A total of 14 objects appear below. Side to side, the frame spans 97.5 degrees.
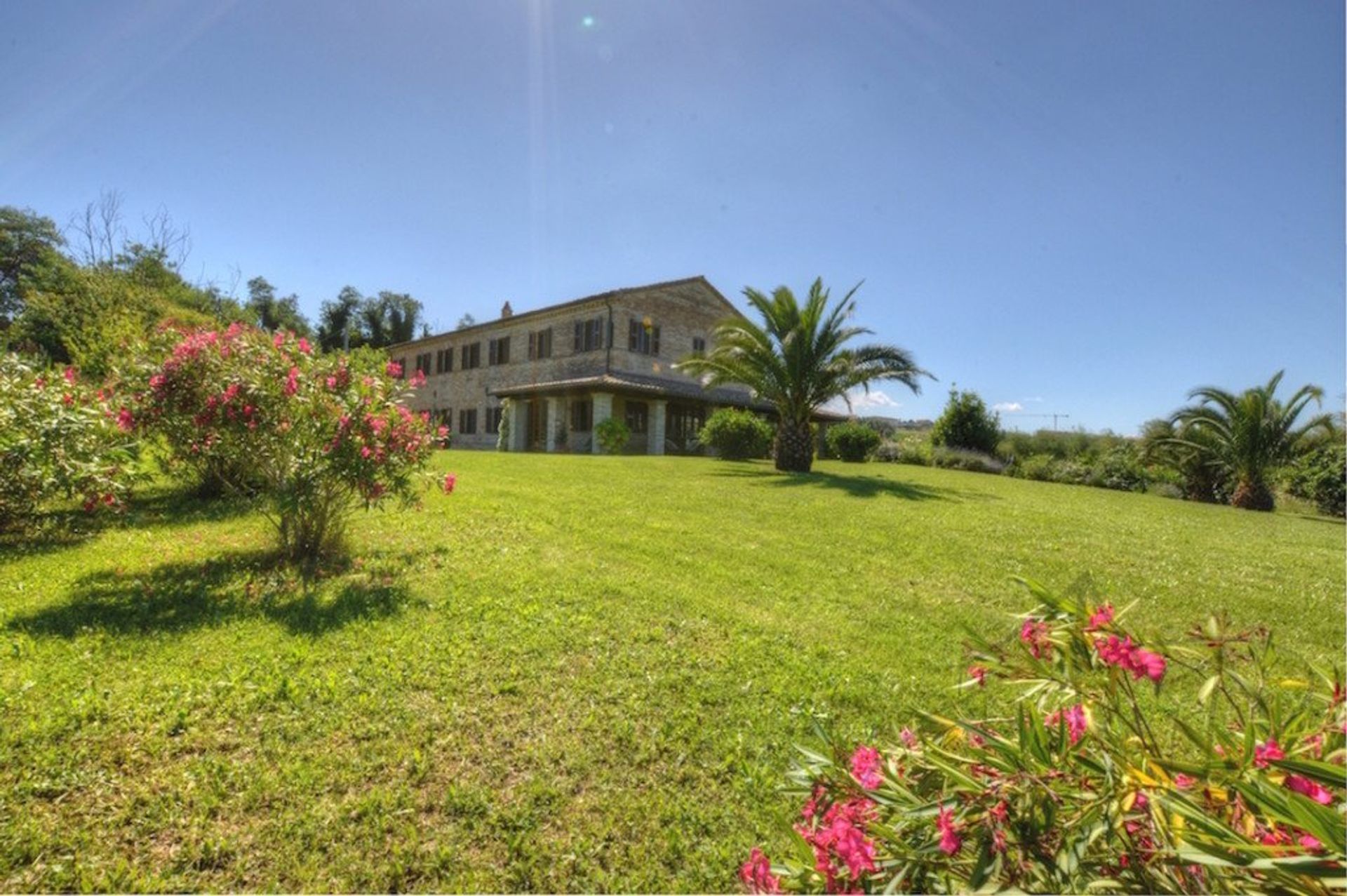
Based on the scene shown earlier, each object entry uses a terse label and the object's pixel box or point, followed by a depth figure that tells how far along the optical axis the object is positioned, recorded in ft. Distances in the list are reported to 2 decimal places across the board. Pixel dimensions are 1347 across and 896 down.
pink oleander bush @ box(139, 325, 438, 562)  18.69
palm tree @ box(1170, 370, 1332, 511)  63.67
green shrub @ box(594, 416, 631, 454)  77.25
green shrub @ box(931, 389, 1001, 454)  96.78
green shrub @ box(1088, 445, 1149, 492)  78.12
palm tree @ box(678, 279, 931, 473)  55.98
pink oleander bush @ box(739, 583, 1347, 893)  3.67
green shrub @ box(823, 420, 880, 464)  87.86
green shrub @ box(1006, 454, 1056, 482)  84.38
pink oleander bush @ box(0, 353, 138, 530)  20.54
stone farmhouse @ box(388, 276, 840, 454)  85.15
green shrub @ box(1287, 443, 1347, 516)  66.85
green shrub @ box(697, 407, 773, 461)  72.08
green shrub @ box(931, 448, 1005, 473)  88.43
